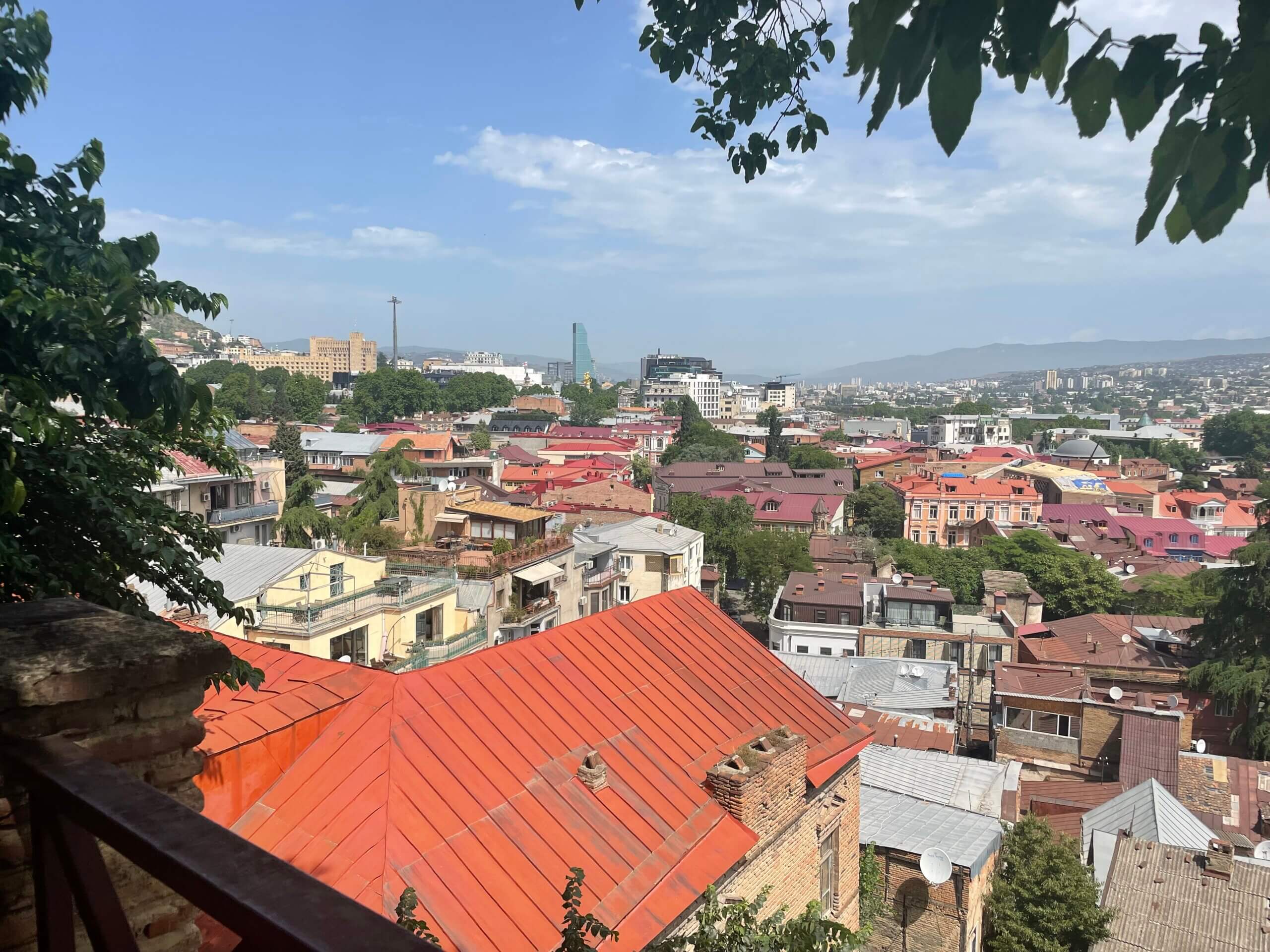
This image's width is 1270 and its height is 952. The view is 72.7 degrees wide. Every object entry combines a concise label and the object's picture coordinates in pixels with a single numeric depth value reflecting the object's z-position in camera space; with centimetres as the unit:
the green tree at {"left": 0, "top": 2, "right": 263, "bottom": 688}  395
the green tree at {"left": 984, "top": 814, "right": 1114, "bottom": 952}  1295
